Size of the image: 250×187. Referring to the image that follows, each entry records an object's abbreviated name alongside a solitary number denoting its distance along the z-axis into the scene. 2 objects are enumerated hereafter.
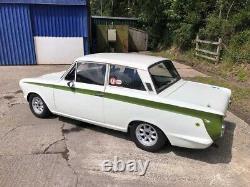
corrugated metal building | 9.26
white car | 3.30
